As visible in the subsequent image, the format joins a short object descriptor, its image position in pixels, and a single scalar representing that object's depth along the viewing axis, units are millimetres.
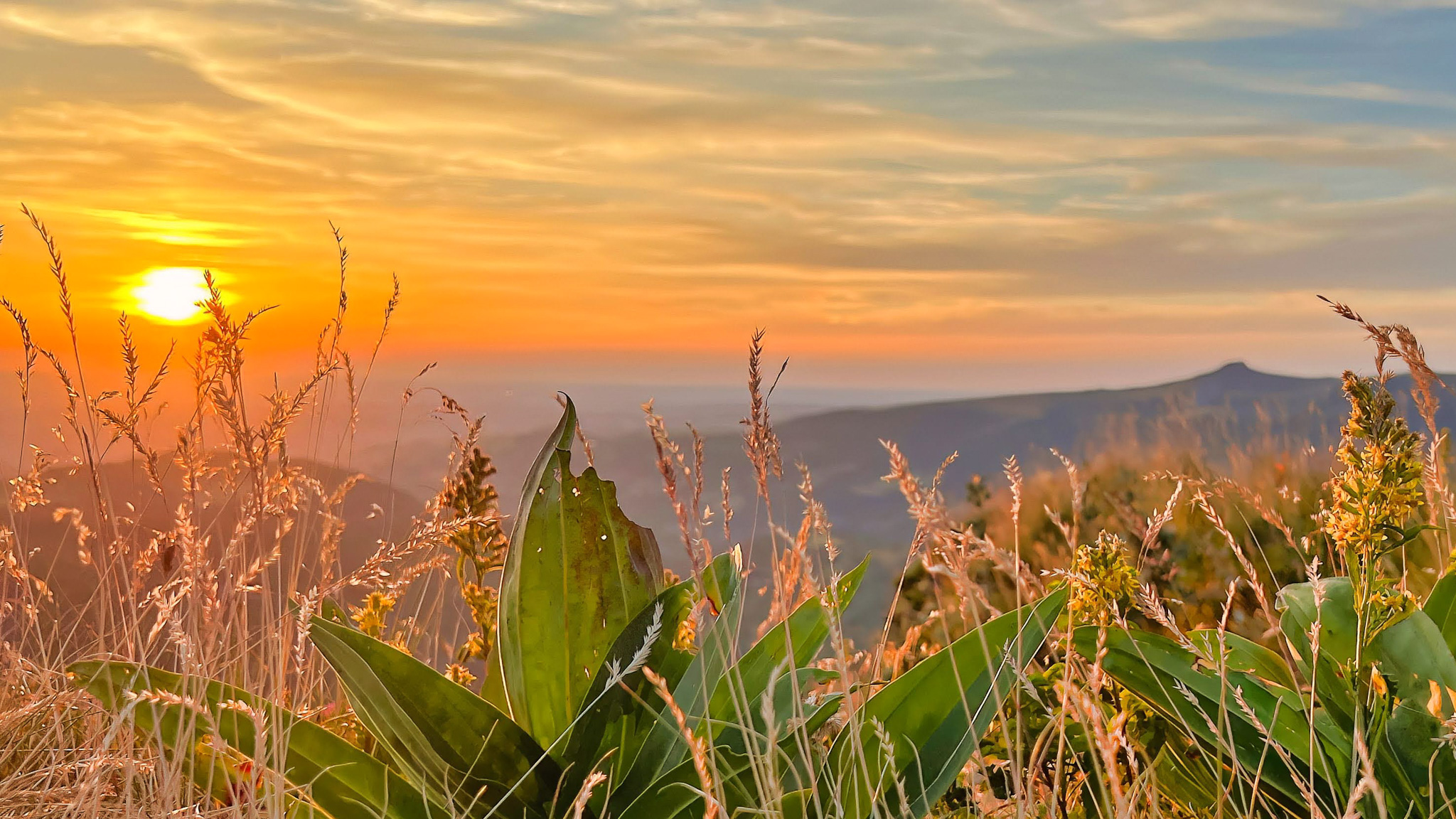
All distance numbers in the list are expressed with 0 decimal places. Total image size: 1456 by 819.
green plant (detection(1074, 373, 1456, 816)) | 1583
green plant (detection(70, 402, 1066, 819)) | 1555
